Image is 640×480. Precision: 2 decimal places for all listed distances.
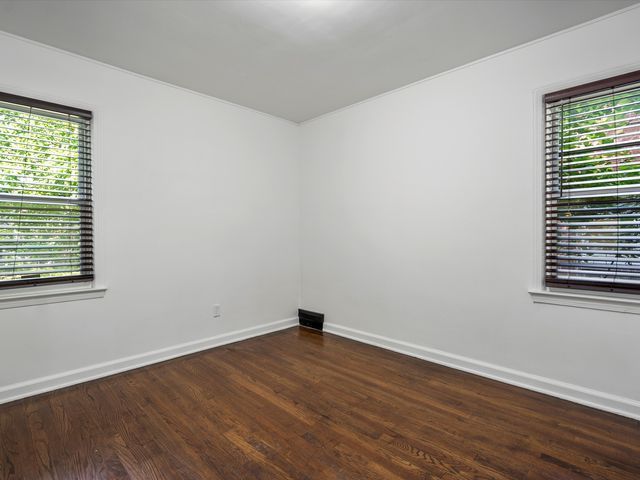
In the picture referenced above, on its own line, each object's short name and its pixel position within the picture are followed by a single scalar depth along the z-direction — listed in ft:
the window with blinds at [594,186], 7.36
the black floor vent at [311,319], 13.80
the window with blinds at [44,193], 8.16
